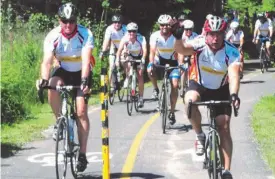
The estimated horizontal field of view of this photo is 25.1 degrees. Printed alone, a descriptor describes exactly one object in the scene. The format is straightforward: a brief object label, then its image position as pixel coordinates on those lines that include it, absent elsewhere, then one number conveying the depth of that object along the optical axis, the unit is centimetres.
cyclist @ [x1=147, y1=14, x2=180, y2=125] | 1288
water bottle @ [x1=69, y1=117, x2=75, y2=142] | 803
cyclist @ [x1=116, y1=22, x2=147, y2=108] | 1535
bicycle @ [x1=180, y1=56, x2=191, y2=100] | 1579
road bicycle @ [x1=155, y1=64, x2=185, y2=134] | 1234
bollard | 720
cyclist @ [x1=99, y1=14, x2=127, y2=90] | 1703
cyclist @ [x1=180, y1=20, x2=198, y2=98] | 1511
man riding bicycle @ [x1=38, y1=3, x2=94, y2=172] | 801
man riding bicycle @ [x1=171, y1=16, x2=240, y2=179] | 744
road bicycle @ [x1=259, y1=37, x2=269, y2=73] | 2367
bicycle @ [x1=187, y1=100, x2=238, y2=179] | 716
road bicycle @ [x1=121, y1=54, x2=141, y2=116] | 1484
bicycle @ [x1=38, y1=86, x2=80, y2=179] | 775
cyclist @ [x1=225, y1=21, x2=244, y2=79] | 1942
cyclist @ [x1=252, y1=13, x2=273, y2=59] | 2367
